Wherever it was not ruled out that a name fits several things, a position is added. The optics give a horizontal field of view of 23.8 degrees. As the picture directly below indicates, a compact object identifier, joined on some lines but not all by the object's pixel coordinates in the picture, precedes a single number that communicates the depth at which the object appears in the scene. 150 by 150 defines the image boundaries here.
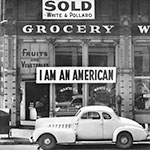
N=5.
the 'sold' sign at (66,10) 18.70
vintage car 13.13
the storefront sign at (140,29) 18.74
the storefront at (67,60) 18.72
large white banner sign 18.48
